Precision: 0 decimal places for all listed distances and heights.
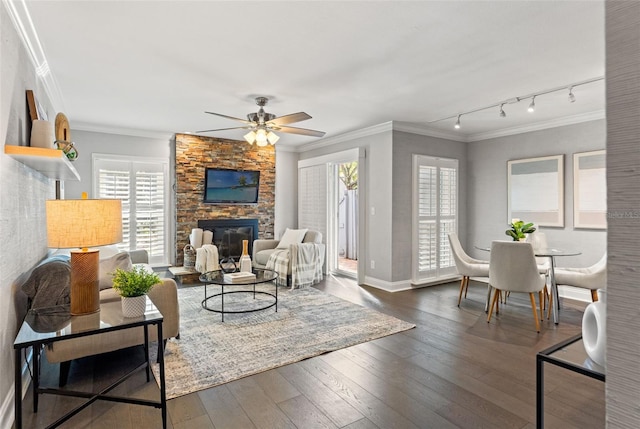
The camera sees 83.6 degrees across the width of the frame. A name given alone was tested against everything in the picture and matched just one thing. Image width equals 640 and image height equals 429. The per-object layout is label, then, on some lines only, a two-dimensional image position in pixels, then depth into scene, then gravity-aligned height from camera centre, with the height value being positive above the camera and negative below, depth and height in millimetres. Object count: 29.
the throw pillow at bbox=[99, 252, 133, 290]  2797 -431
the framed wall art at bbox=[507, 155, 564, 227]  5121 +311
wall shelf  2104 +347
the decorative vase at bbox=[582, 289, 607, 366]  1057 -375
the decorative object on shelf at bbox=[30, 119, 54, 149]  2473 +540
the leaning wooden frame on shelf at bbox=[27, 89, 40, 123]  2660 +800
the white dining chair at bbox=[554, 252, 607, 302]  3785 -732
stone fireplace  6215 +610
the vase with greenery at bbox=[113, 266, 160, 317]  2141 -479
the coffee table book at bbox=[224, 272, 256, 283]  4000 -749
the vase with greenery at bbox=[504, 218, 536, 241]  4224 -228
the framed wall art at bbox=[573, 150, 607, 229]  4676 +281
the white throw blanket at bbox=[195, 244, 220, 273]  5676 -769
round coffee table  3973 -785
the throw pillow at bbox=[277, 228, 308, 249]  6016 -449
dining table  3838 -723
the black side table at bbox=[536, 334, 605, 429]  1079 -473
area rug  2729 -1193
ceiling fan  4102 +1004
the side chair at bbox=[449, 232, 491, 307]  4492 -703
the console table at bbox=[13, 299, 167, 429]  1747 -630
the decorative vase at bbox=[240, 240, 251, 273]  4316 -643
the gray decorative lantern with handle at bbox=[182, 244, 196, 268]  5930 -769
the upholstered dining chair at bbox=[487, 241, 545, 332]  3645 -607
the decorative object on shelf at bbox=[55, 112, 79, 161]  2934 +655
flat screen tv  6453 +477
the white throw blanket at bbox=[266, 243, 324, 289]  5387 -808
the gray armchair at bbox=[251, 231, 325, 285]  5918 -636
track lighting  3615 +1293
